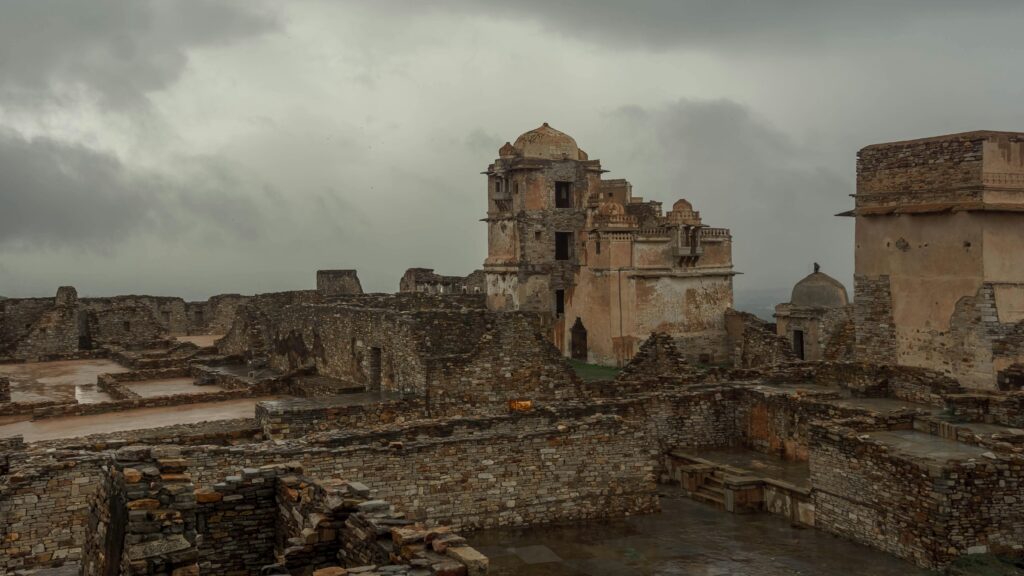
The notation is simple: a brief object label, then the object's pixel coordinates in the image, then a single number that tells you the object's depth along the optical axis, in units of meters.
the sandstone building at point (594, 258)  36.22
